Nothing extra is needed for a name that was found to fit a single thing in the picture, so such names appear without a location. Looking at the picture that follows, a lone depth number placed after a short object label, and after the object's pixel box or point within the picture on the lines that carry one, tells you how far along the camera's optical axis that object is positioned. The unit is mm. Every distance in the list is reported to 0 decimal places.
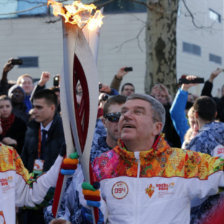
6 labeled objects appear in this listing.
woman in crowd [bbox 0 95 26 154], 9616
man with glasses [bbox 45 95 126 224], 5024
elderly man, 4842
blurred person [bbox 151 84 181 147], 9735
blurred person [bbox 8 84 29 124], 10731
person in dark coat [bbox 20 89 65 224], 8332
